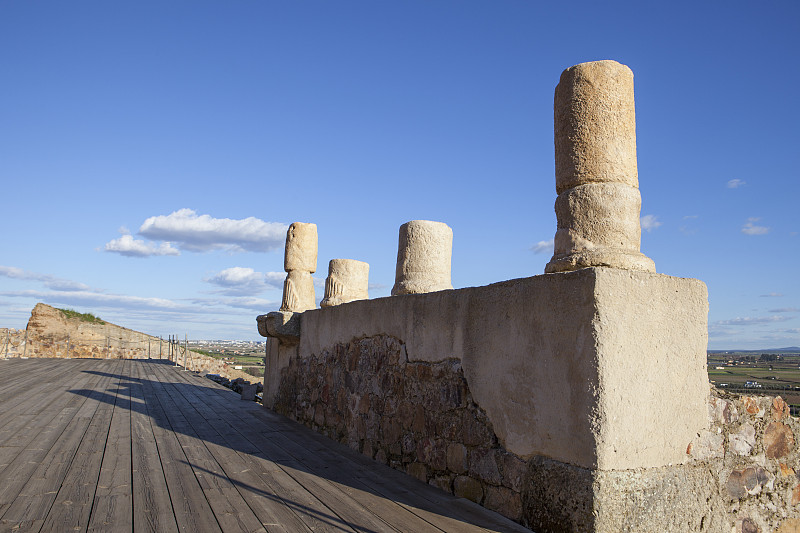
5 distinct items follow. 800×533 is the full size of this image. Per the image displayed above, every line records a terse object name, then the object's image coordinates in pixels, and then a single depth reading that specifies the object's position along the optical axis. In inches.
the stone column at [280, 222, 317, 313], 309.0
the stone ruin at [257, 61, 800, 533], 96.4
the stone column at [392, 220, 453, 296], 197.5
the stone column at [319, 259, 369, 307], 267.9
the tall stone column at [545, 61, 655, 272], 117.4
